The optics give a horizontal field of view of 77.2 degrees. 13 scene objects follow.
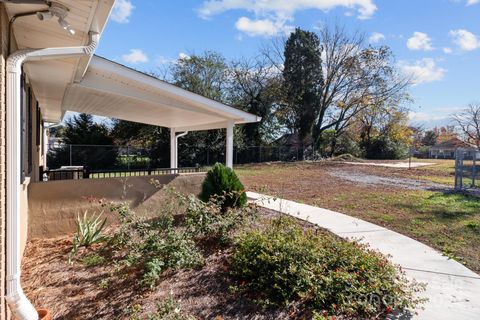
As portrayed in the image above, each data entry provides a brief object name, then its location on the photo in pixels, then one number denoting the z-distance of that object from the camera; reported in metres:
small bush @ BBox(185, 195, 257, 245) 4.67
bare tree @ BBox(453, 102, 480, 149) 21.73
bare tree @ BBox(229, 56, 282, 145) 25.92
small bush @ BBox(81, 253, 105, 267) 4.34
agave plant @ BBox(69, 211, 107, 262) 5.04
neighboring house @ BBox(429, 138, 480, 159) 41.40
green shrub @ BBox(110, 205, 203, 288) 3.77
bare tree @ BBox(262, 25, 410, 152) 25.73
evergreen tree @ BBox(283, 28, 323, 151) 27.00
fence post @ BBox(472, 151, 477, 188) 10.65
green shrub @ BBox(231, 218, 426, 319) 3.17
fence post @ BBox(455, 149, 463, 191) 11.17
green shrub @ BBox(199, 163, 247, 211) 6.24
